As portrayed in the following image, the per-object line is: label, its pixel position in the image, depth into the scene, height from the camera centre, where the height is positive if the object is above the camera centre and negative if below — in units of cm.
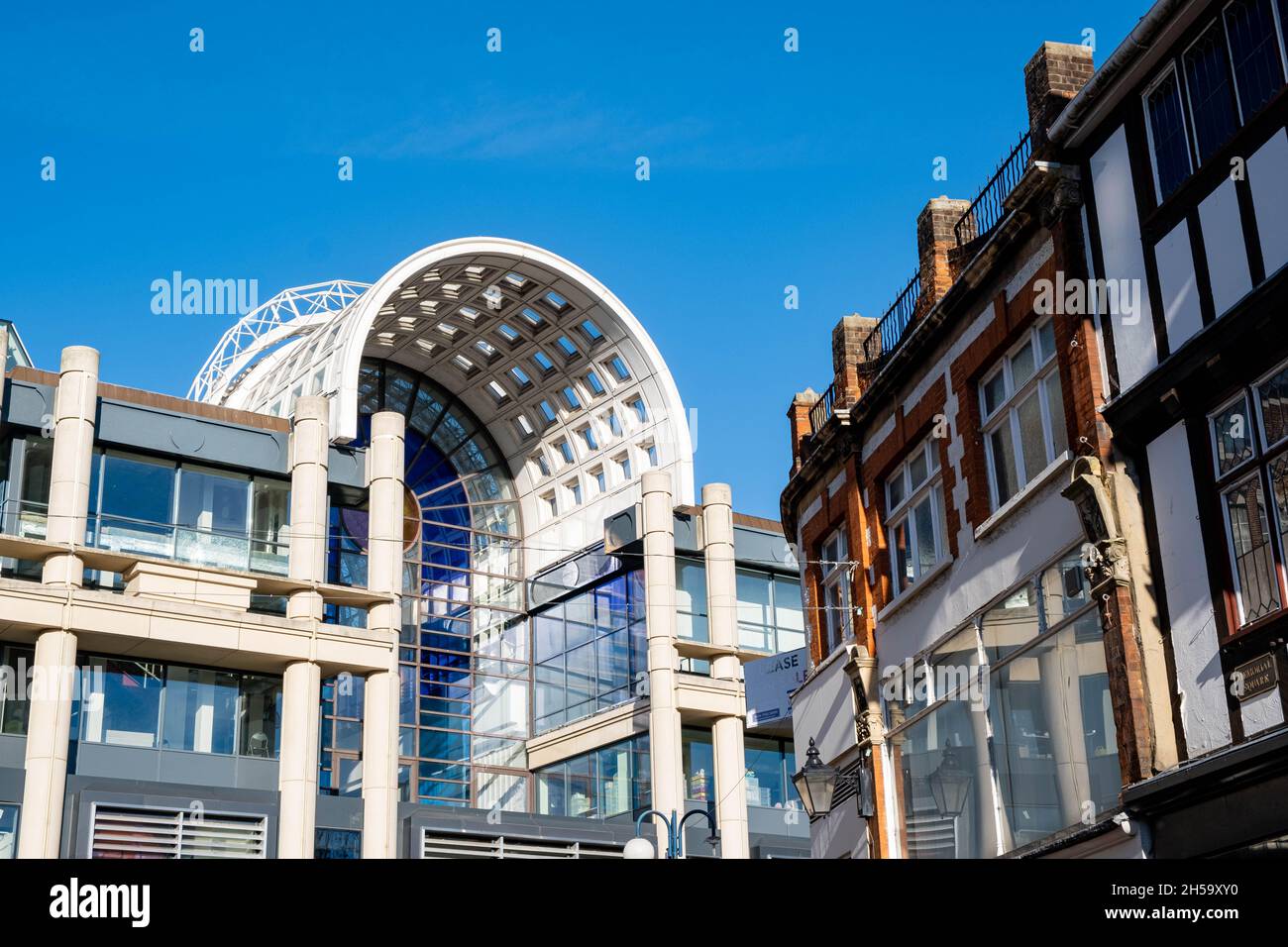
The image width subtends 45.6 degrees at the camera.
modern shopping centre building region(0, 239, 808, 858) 3912 +1179
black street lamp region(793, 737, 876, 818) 2206 +273
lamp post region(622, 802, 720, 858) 2458 +222
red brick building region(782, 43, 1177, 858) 1709 +539
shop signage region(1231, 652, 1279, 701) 1445 +262
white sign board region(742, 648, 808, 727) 3603 +684
